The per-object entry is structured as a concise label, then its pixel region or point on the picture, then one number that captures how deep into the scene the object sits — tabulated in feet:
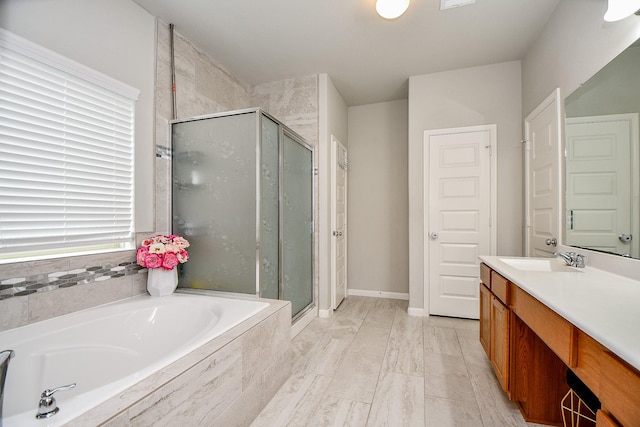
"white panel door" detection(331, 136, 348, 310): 10.47
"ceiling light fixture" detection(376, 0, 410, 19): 6.04
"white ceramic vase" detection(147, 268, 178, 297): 6.30
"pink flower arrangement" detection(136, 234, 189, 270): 6.08
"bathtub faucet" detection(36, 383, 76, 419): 2.49
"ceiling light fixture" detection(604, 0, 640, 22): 4.10
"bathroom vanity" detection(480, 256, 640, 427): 2.24
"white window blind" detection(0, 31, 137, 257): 4.39
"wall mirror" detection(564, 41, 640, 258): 4.17
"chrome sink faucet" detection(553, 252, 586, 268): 5.31
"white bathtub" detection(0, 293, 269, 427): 3.29
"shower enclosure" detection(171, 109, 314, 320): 6.64
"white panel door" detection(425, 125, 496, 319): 9.41
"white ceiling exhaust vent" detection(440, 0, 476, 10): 6.47
